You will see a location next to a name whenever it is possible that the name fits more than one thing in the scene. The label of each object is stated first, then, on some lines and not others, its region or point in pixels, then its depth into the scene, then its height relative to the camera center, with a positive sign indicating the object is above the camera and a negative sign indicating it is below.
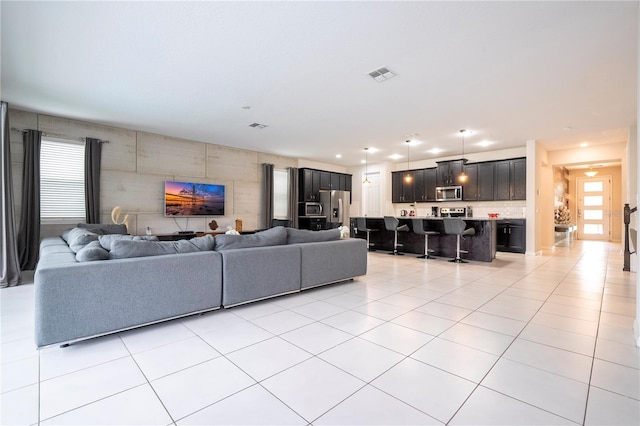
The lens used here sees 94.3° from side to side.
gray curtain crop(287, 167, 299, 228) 9.07 +0.44
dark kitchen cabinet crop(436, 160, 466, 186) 8.60 +1.19
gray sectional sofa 2.23 -0.62
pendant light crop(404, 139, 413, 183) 7.13 +1.25
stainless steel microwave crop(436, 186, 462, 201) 8.59 +0.57
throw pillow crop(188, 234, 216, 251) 3.09 -0.33
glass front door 11.21 +0.19
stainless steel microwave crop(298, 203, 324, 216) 9.37 +0.08
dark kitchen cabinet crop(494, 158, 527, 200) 7.55 +0.87
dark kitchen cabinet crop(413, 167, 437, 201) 9.15 +0.87
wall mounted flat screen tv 6.73 +0.29
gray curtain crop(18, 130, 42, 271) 4.98 +0.09
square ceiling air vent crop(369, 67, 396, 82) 3.58 +1.71
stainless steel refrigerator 9.69 +0.15
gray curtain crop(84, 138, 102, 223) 5.63 +0.61
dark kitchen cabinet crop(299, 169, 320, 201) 9.35 +0.87
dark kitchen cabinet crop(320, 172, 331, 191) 9.88 +1.04
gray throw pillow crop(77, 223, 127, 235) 5.09 -0.31
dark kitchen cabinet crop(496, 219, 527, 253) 7.44 -0.59
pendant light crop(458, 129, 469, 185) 7.58 +0.90
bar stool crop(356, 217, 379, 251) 7.74 -0.33
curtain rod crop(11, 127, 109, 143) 5.07 +1.37
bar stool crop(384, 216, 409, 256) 7.06 -0.36
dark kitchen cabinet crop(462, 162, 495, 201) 8.12 +0.84
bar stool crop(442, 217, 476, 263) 6.05 -0.35
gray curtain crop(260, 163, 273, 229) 8.48 +0.44
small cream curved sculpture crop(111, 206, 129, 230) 5.90 -0.13
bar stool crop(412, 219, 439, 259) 6.64 -0.44
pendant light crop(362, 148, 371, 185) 9.94 +1.57
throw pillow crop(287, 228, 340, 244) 3.80 -0.33
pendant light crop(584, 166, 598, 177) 11.46 +1.56
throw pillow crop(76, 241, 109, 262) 2.43 -0.36
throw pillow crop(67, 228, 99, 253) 2.92 -0.30
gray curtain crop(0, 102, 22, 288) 4.24 -0.16
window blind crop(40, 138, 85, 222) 5.32 +0.55
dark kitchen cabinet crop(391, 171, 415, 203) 9.67 +0.80
